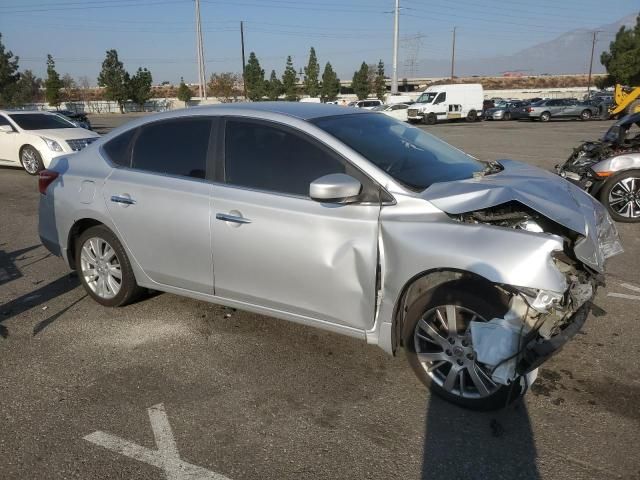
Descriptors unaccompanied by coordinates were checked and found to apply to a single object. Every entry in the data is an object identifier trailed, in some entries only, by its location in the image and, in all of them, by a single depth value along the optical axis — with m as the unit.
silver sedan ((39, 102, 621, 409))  2.92
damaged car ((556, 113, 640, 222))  7.53
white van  35.59
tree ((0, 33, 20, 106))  44.88
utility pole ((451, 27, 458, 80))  85.44
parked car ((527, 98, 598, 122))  35.56
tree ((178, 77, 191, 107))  72.19
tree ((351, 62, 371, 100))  73.44
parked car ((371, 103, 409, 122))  35.04
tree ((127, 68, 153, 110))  65.31
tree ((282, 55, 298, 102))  72.25
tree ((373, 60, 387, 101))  76.62
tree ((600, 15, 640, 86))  55.74
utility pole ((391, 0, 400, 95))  44.31
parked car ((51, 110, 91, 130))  24.60
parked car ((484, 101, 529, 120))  37.28
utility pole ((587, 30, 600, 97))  90.18
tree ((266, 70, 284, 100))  67.69
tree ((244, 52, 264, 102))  66.44
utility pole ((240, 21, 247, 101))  64.50
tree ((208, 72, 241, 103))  80.68
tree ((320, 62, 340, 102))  72.00
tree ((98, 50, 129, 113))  64.00
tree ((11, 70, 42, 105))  46.35
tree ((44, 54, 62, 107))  60.65
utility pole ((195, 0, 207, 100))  51.46
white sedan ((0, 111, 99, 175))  12.49
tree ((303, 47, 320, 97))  74.38
